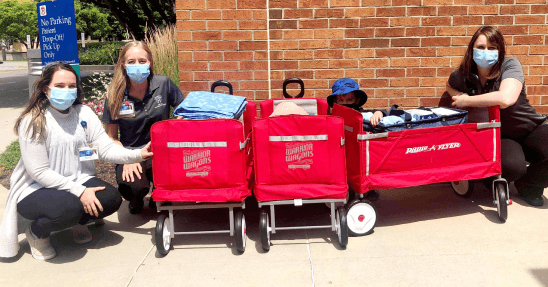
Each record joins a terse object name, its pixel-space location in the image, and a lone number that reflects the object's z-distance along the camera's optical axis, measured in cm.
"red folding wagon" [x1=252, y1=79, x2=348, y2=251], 328
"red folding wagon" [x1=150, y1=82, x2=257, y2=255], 326
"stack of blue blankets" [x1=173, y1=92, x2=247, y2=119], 352
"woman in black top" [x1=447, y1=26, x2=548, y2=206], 384
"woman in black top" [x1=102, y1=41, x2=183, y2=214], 383
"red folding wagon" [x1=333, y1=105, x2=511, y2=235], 347
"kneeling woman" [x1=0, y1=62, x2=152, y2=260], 325
